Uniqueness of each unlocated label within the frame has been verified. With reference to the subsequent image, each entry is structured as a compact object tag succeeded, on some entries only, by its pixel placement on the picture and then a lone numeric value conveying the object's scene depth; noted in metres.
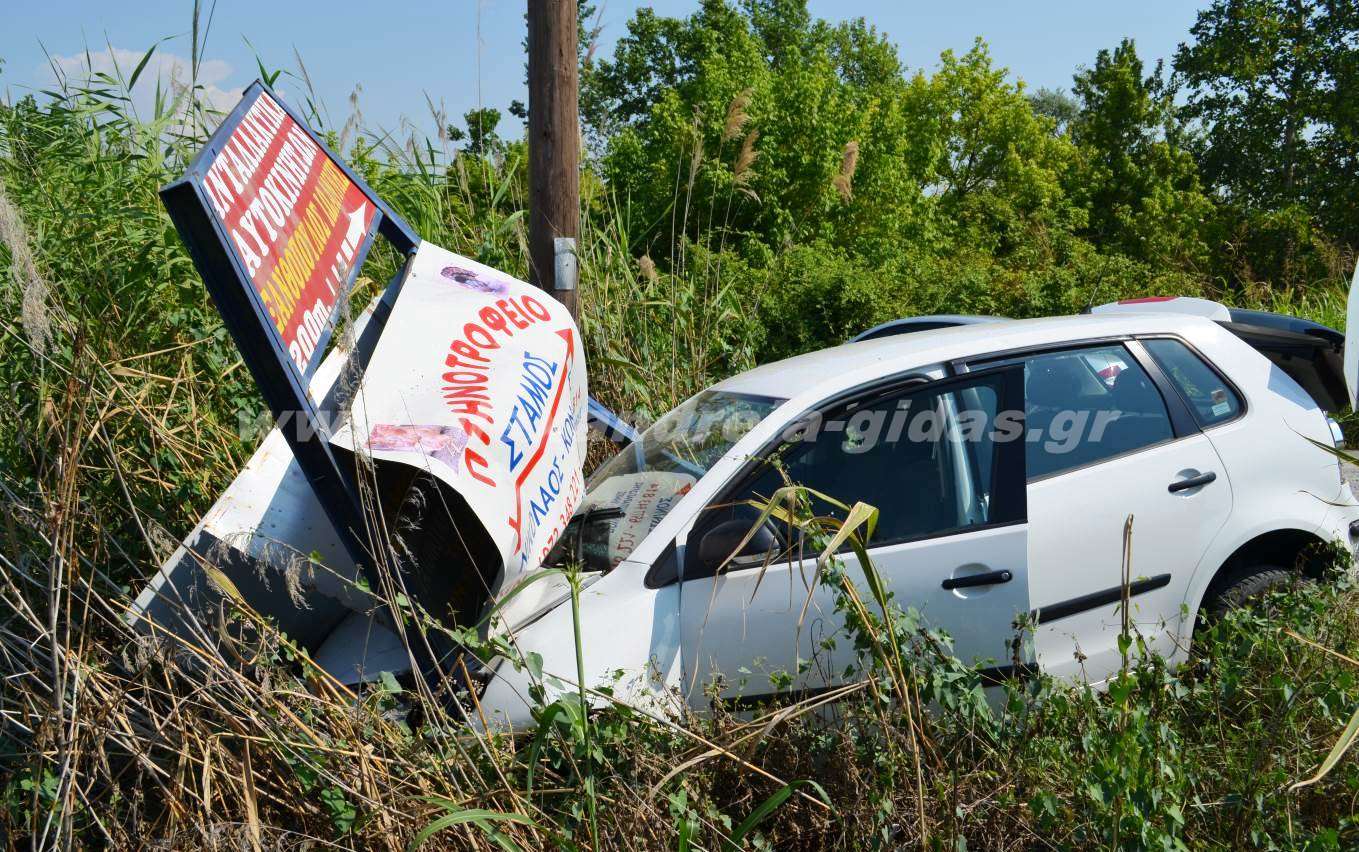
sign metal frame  2.48
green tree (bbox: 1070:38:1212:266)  30.95
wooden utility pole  5.14
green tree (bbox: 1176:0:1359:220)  30.62
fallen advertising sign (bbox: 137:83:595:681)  2.57
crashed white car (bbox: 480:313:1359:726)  2.88
